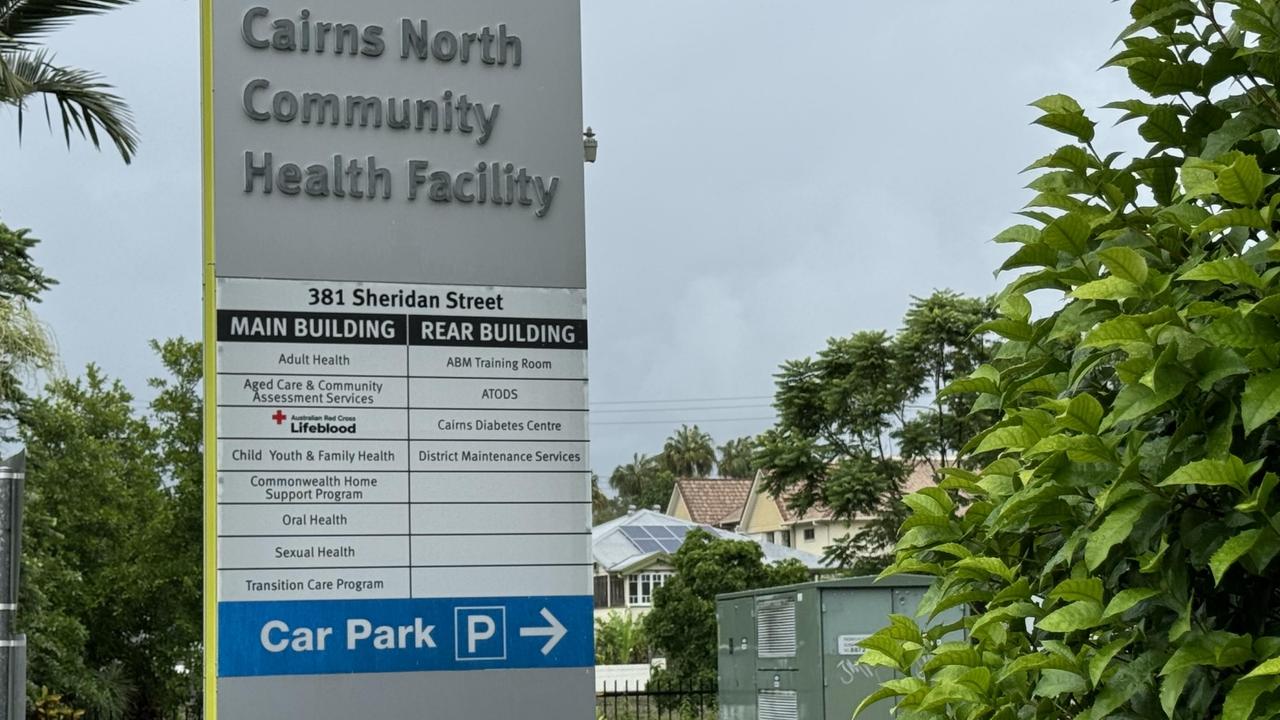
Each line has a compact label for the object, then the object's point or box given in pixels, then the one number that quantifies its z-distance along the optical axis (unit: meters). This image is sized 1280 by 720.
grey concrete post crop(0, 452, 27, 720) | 5.34
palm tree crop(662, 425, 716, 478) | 111.12
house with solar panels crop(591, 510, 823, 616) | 59.31
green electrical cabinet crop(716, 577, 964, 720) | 13.52
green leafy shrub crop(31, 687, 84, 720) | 18.11
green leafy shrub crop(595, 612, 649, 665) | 43.56
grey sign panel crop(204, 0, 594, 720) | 3.77
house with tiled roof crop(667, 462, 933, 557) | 65.06
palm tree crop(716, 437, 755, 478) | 107.75
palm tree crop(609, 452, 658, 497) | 113.31
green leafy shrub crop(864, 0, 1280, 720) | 2.15
